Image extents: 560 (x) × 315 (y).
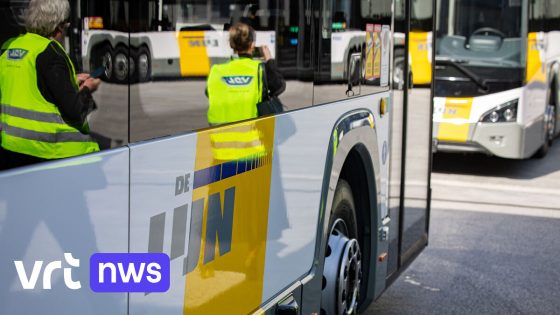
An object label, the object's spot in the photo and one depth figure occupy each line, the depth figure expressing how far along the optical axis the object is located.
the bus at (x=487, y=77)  12.14
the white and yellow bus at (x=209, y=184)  2.41
